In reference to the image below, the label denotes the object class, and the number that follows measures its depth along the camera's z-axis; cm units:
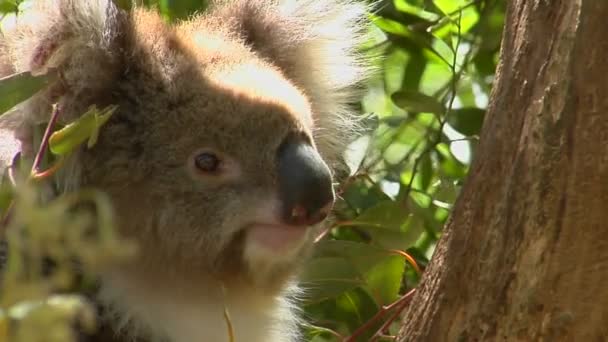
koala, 369
